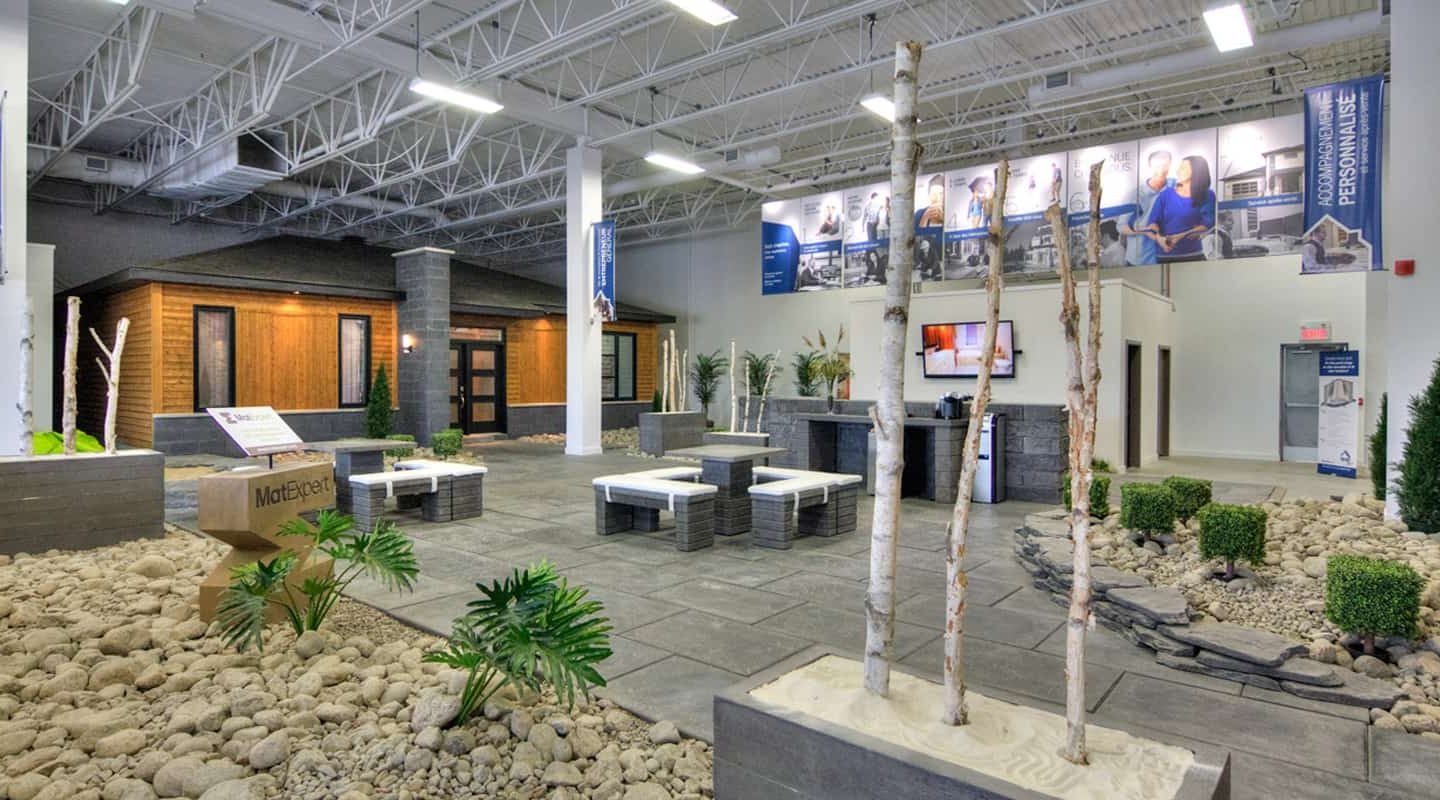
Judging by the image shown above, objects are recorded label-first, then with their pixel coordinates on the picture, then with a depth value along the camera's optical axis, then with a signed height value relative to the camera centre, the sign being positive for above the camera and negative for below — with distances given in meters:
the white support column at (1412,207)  5.71 +1.40
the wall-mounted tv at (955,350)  10.52 +0.61
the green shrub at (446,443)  12.48 -0.77
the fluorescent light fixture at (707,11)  7.07 +3.49
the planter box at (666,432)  13.16 -0.62
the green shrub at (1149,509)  4.97 -0.73
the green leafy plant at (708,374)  19.14 +0.52
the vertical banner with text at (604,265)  12.55 +2.06
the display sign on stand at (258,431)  4.89 -0.23
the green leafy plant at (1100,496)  5.75 -0.74
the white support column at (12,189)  6.54 +1.74
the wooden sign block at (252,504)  3.52 -0.50
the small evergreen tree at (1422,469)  5.14 -0.48
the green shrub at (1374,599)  3.27 -0.85
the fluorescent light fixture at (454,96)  8.84 +3.48
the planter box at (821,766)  1.68 -0.85
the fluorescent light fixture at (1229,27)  6.85 +3.32
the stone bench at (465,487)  7.01 -0.83
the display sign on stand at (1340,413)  10.07 -0.22
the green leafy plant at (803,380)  16.70 +0.33
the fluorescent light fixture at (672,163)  11.79 +3.52
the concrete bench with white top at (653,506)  5.70 -0.83
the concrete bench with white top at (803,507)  5.88 -0.88
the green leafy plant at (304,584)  3.23 -0.81
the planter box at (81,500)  5.16 -0.73
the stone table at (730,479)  6.25 -0.68
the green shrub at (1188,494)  5.11 -0.65
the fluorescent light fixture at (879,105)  9.17 +3.45
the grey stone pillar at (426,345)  13.86 +0.89
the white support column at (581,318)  12.56 +1.22
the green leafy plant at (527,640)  2.49 -0.81
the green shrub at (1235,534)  4.21 -0.75
